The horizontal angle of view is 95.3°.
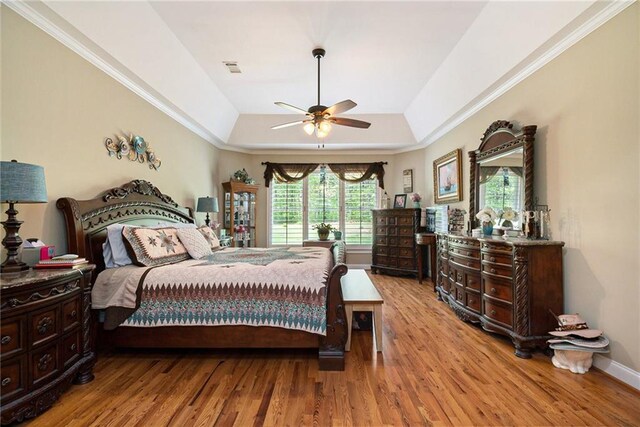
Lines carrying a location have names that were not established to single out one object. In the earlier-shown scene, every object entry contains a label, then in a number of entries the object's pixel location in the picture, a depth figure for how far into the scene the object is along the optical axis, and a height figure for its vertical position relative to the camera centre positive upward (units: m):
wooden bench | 2.63 -0.82
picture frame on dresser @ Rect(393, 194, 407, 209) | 6.30 +0.28
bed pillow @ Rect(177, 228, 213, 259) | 3.25 -0.31
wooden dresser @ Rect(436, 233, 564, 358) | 2.55 -0.70
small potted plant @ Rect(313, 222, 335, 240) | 6.08 -0.34
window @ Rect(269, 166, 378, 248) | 6.68 +0.16
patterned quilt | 2.38 -0.69
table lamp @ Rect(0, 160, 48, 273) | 1.75 +0.15
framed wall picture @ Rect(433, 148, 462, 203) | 4.66 +0.62
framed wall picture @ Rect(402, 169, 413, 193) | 6.33 +0.73
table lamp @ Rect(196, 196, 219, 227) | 4.68 +0.17
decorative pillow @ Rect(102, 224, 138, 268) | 2.68 -0.32
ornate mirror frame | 2.94 +0.73
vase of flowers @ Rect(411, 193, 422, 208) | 5.80 +0.27
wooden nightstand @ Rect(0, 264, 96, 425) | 1.58 -0.73
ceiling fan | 3.11 +1.09
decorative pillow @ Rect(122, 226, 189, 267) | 2.67 -0.30
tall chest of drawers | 5.64 -0.54
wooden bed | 2.37 -0.98
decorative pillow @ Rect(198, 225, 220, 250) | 3.97 -0.29
